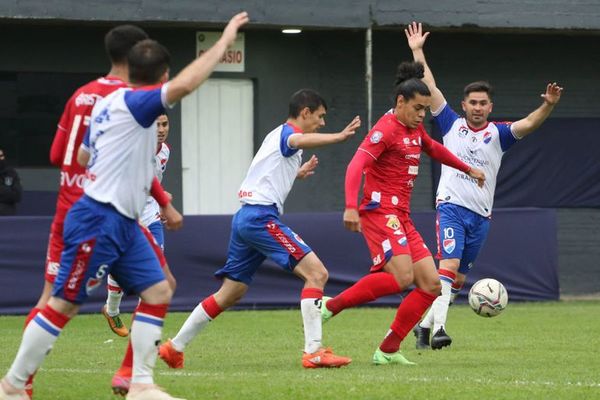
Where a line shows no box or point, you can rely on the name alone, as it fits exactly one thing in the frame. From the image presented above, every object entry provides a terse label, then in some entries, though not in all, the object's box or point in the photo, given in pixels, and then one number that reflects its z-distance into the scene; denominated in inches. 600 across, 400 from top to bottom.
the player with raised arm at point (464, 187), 943.3
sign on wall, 1598.2
